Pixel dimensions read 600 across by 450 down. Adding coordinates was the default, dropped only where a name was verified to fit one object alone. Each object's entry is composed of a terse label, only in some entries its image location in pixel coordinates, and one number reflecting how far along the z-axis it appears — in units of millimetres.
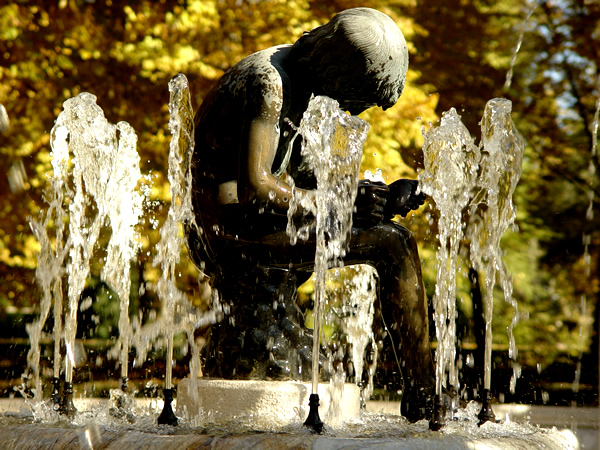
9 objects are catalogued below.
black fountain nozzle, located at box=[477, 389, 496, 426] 5641
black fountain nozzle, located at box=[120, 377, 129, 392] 7520
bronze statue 5812
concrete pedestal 5445
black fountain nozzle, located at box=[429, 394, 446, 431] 5121
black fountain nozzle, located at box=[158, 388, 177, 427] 5168
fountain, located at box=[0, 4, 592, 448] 4707
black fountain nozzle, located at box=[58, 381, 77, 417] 6398
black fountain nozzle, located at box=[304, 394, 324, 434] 4770
